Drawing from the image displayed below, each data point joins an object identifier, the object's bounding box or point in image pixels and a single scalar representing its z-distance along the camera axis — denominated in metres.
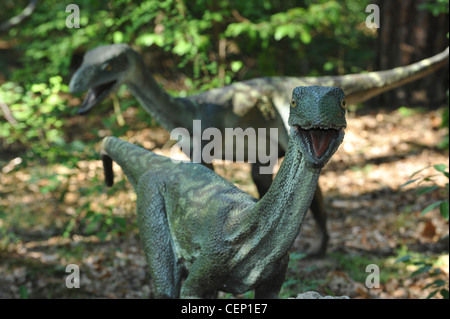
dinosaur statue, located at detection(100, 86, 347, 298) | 2.00
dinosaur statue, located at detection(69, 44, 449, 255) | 4.19
